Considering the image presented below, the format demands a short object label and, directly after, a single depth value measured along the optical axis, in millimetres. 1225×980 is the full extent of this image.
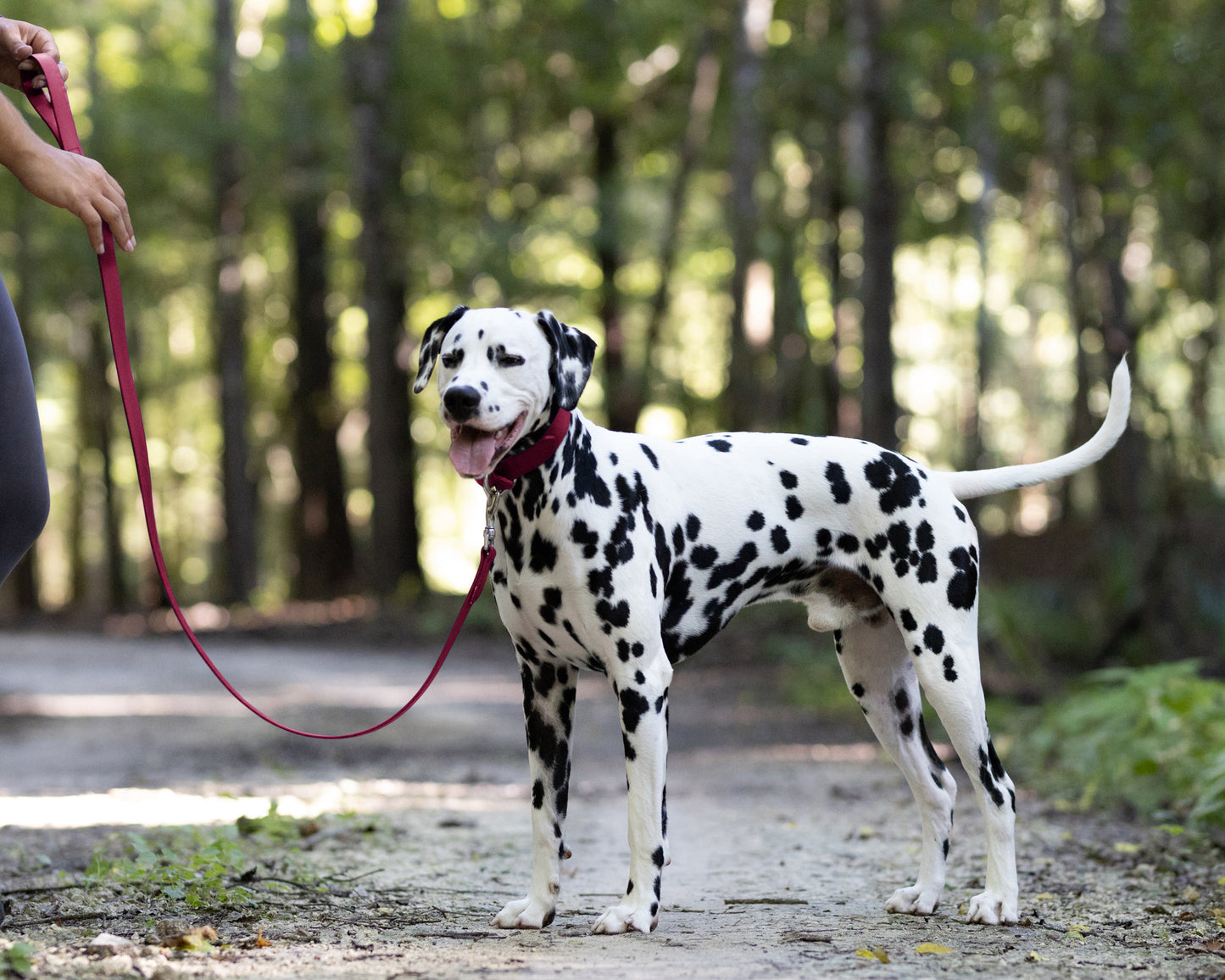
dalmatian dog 4469
